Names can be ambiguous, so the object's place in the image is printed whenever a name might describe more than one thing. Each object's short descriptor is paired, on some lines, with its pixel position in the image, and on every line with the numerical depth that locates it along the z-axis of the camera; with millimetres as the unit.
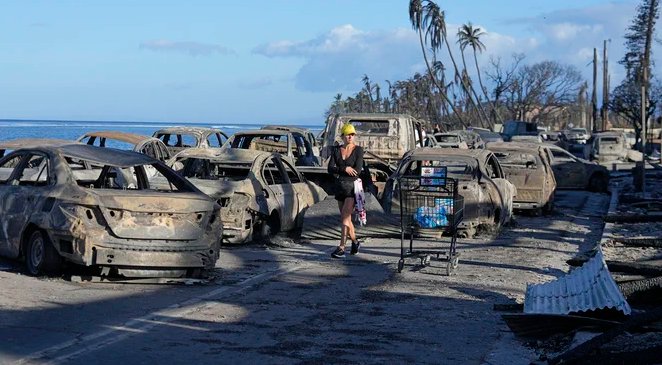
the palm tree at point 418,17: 71000
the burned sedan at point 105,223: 10578
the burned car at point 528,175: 21438
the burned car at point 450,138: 38928
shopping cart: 12527
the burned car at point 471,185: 16406
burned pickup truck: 22375
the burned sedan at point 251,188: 14398
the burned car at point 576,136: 61575
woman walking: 13789
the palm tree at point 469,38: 82438
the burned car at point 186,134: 26142
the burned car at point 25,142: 14969
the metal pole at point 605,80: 83062
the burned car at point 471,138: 39250
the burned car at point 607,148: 52594
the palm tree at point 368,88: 78875
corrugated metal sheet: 8406
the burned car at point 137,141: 22520
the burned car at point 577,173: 30781
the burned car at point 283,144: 23377
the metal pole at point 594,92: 84375
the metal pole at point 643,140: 24312
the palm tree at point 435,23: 71812
